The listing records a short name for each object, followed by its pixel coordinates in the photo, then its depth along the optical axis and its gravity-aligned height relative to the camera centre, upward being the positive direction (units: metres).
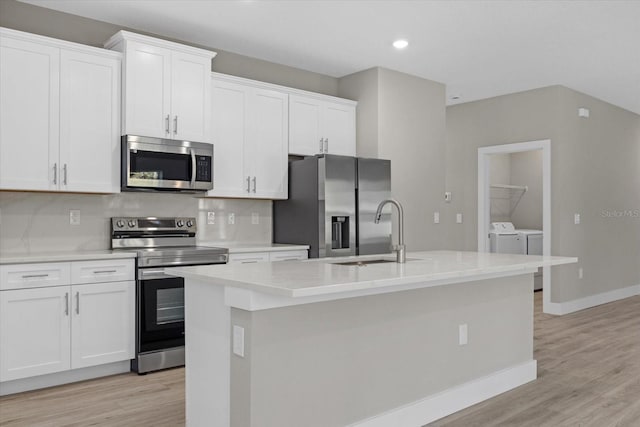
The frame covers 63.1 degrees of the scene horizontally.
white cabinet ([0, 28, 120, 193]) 3.46 +0.71
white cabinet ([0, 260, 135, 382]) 3.28 -0.71
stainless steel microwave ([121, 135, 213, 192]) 3.88 +0.41
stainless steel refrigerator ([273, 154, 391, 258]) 4.64 +0.10
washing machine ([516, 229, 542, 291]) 7.71 -0.39
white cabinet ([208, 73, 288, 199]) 4.53 +0.71
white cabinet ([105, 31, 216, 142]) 3.91 +1.02
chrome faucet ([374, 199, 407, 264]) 2.92 -0.17
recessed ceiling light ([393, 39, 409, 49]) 4.56 +1.54
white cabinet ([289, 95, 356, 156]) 5.05 +0.92
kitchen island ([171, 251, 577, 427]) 2.19 -0.61
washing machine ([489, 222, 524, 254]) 7.52 -0.34
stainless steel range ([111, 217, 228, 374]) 3.79 -0.54
